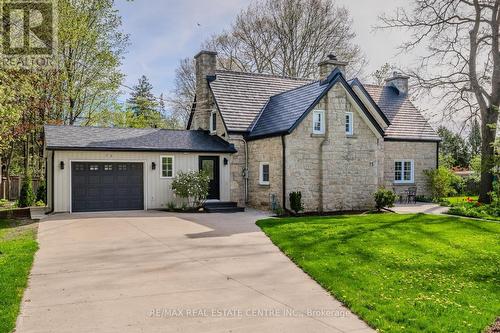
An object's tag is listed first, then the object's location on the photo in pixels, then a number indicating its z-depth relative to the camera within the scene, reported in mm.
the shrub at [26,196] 20500
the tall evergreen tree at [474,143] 38969
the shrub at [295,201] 16617
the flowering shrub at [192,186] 17703
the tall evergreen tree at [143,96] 44650
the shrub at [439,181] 22750
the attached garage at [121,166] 17078
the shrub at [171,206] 18136
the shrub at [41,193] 22381
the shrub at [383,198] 18047
